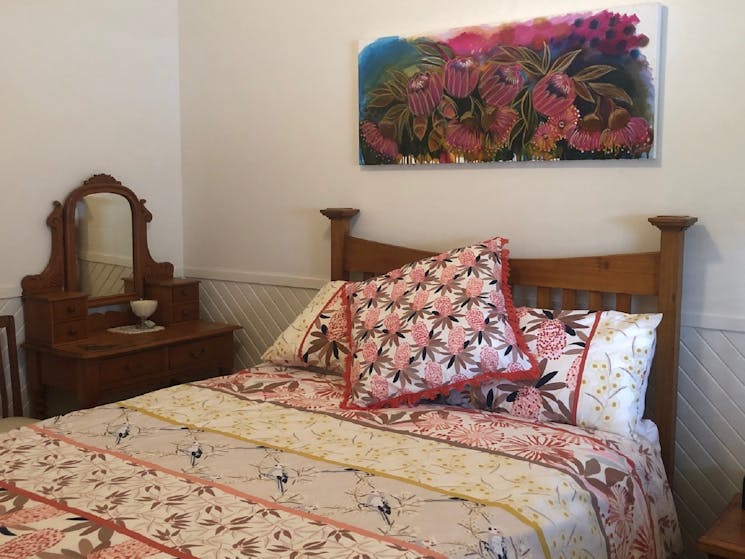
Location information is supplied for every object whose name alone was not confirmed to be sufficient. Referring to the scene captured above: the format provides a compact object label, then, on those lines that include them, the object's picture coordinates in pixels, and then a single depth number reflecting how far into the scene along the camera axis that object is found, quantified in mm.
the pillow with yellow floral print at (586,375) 2270
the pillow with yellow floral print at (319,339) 2762
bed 1602
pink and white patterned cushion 2350
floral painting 2480
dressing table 3035
